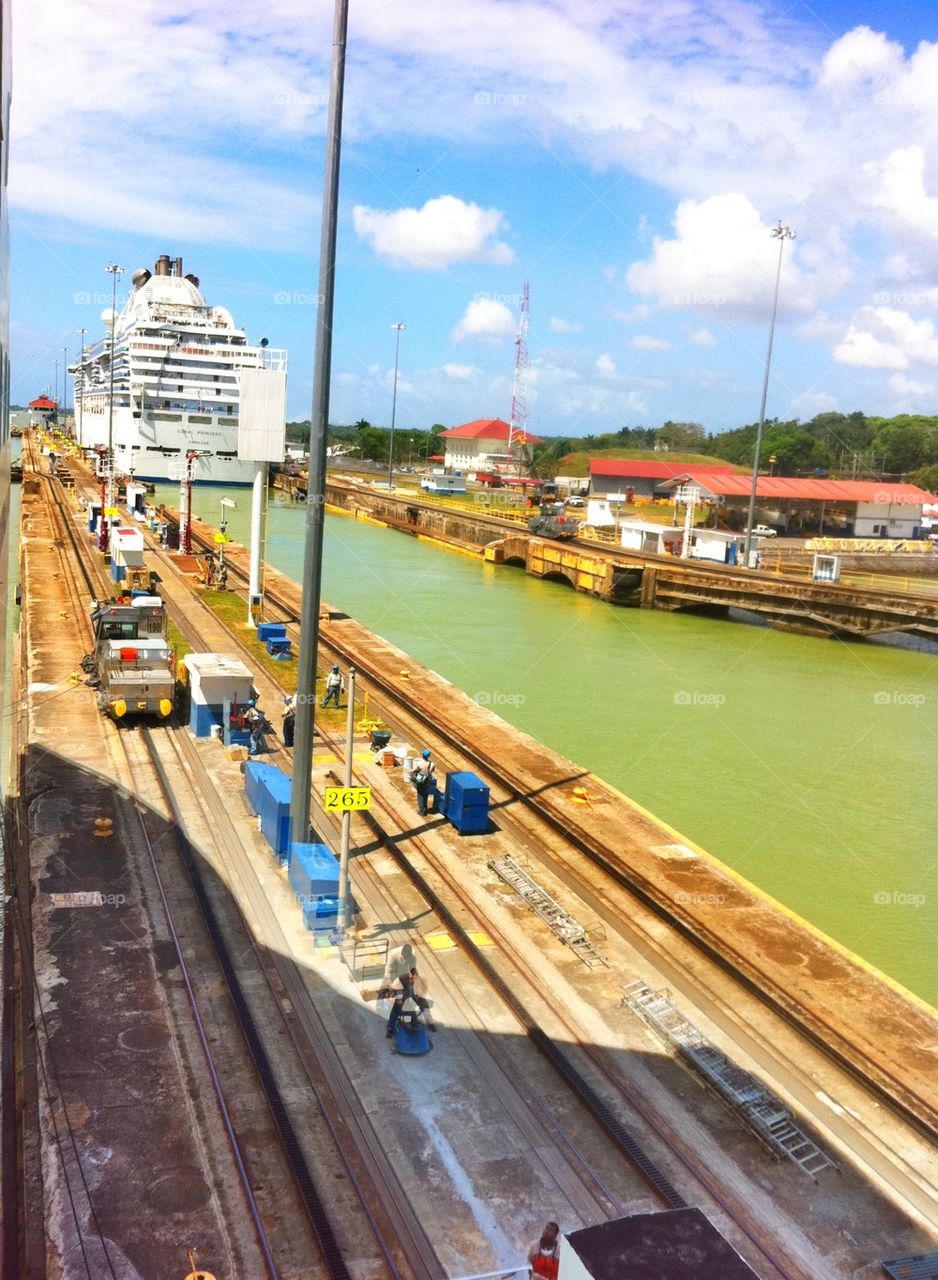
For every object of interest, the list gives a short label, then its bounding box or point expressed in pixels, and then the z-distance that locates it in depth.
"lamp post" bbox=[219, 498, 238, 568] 35.52
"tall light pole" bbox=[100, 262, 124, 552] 40.62
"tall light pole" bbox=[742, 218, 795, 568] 48.53
